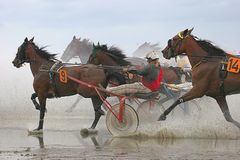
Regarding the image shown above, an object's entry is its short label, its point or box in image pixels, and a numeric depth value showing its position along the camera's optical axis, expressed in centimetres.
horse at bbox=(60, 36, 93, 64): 2644
